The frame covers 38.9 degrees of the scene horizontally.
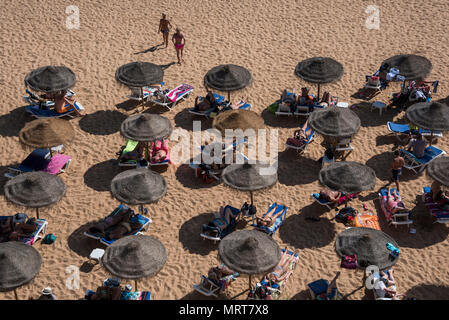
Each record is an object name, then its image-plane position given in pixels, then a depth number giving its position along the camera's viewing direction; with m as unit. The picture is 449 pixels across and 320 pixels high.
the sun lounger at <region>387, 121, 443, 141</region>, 22.62
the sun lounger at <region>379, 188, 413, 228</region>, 19.09
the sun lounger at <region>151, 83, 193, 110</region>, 24.45
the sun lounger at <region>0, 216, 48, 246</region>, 18.36
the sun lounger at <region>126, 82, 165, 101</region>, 24.62
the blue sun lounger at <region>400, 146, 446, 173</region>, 21.30
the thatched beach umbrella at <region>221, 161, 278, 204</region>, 18.34
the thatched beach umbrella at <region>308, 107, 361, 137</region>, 20.97
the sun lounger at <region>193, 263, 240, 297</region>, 17.00
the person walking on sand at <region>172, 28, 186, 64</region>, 26.66
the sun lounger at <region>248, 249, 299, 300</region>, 16.88
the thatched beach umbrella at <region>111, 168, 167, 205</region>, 18.27
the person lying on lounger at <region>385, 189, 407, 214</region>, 19.11
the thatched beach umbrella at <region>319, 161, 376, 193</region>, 18.58
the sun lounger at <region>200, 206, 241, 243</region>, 18.53
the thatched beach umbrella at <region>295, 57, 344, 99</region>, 23.62
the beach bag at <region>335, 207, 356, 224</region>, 19.38
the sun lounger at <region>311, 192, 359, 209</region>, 19.70
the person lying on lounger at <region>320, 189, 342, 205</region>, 19.64
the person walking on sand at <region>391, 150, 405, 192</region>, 20.28
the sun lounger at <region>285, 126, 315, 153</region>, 22.11
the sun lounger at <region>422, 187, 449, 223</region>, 19.06
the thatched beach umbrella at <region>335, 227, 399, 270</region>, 16.42
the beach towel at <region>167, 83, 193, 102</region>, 24.50
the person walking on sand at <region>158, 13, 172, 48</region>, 28.00
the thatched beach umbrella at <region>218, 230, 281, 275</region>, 16.00
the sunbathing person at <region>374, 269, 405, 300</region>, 16.69
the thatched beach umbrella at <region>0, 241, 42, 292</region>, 15.52
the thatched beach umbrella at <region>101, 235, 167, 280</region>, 15.95
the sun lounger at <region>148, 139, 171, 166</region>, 21.39
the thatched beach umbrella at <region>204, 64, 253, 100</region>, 23.23
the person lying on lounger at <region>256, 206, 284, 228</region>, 18.83
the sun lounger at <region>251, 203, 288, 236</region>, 18.78
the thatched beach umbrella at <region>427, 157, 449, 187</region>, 18.84
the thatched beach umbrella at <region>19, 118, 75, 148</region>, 20.47
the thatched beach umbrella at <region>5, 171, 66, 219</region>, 18.02
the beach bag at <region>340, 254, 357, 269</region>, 16.48
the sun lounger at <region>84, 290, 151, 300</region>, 16.45
